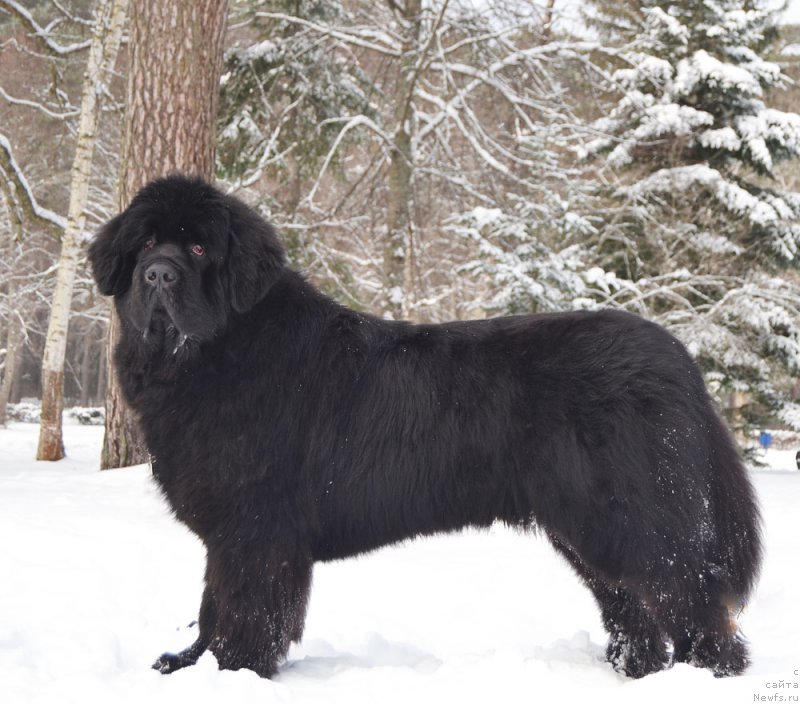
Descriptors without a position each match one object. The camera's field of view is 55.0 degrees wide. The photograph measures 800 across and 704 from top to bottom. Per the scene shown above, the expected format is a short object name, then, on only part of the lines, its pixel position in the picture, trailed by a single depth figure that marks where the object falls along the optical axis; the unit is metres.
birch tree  9.98
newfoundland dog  3.11
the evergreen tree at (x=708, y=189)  11.34
